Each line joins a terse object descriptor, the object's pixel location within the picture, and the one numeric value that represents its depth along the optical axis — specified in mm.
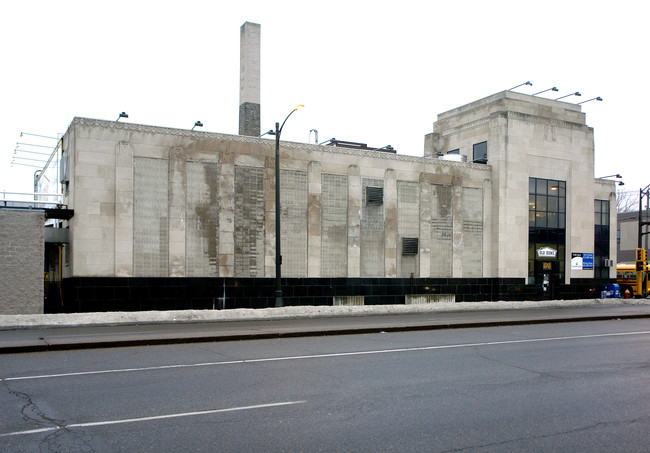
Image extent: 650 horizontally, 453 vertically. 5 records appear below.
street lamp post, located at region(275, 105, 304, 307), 22584
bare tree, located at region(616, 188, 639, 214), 116688
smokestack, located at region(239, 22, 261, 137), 30828
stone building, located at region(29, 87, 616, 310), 23375
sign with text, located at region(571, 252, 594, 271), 34906
